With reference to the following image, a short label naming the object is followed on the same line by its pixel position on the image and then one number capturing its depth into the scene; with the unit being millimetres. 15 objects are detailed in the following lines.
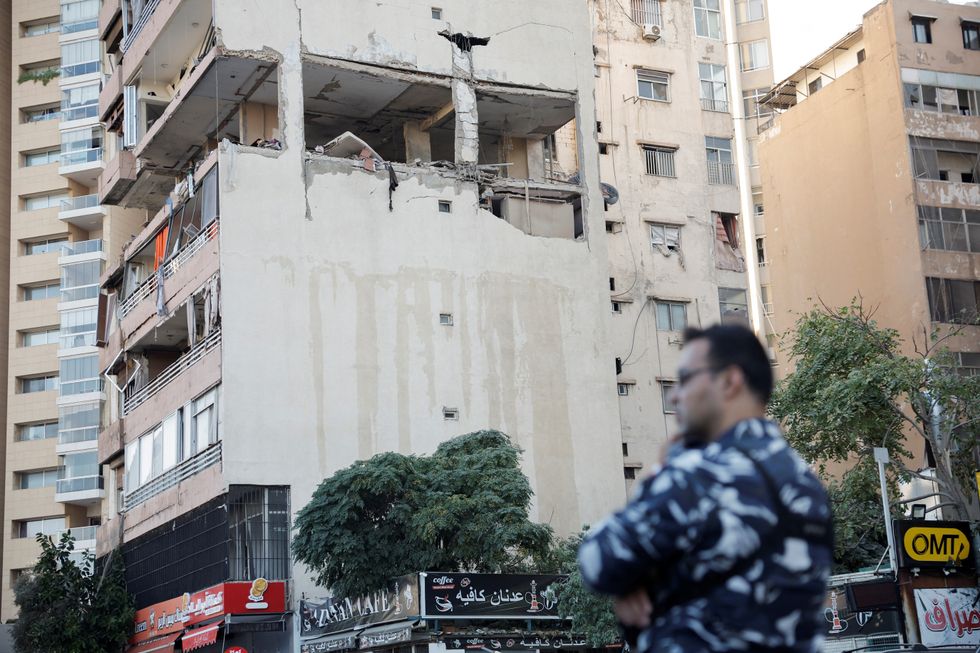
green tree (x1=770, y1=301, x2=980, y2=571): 31547
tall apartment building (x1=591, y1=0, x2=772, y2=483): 47750
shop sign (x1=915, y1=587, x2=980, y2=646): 26969
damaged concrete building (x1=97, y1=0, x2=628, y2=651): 34719
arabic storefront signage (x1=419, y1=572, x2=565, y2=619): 27859
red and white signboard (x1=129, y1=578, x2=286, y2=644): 32531
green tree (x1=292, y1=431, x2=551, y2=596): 28969
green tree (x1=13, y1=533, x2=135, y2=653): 36094
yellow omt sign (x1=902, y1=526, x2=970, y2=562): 27281
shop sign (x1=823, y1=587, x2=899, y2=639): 26297
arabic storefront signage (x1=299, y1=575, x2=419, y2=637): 28266
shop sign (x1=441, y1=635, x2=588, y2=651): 28141
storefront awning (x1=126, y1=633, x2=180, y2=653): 34969
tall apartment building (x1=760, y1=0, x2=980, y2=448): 46406
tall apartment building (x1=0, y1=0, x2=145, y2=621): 67125
